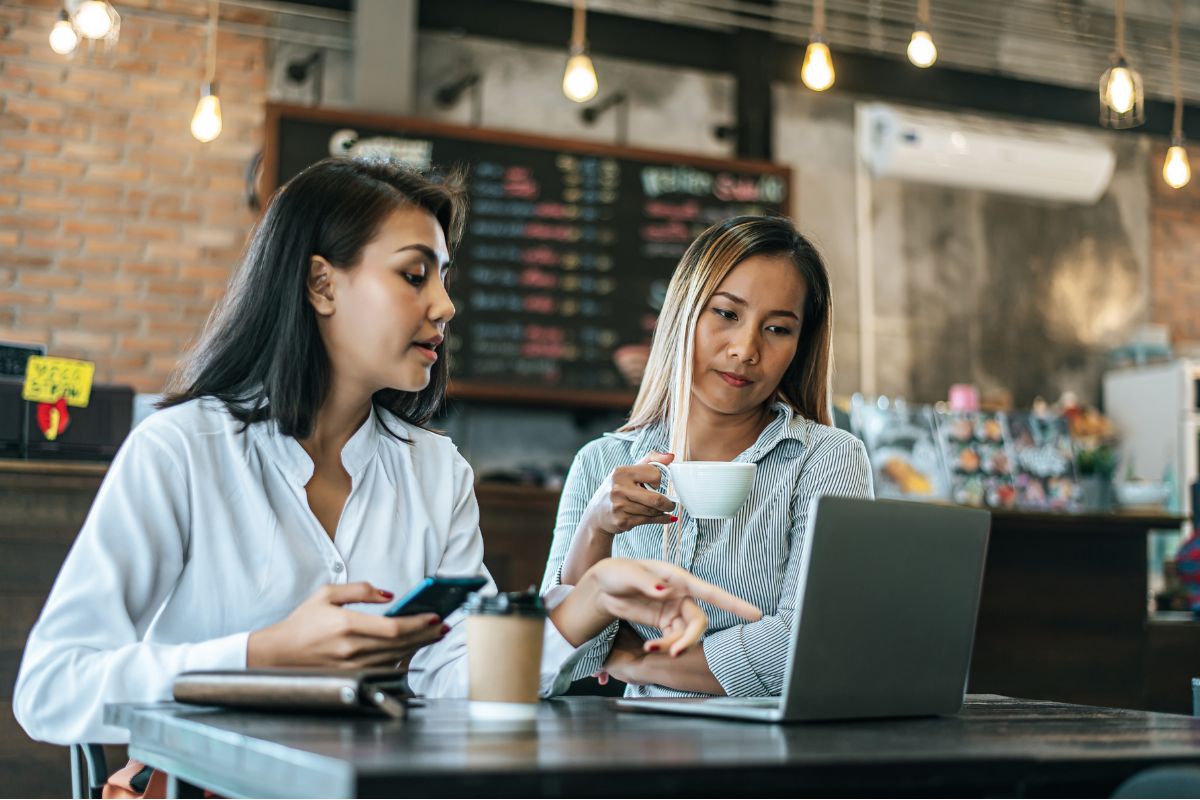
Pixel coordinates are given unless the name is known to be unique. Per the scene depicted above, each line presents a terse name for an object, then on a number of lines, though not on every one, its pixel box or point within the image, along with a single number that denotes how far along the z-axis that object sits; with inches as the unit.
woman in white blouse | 57.8
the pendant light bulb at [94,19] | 153.1
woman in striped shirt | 79.0
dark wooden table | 37.7
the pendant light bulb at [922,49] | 164.1
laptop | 52.3
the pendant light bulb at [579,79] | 187.5
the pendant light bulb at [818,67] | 167.8
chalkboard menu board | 217.6
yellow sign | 135.0
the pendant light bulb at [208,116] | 184.4
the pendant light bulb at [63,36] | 193.6
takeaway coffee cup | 52.0
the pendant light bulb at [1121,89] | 163.6
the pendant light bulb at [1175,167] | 196.1
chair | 68.1
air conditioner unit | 262.4
